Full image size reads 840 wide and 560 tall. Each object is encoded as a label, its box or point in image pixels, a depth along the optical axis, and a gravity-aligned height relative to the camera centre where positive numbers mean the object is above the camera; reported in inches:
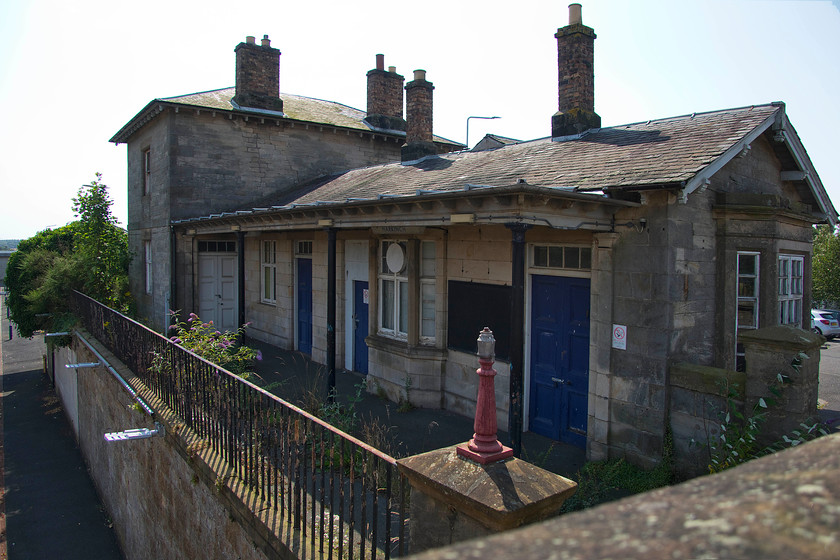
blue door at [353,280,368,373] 438.6 -43.9
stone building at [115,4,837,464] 250.7 +5.7
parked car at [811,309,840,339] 867.4 -82.2
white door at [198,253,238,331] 623.8 -23.6
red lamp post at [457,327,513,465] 117.3 -32.3
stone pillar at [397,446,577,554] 103.0 -43.3
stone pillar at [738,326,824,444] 219.0 -40.3
